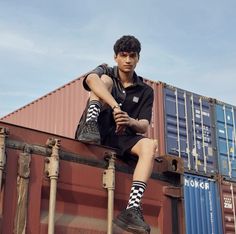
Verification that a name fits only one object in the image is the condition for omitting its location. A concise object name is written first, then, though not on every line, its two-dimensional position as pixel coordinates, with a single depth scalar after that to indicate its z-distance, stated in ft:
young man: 9.83
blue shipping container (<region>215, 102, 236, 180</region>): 41.37
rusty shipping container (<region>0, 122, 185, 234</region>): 8.30
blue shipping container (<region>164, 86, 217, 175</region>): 38.73
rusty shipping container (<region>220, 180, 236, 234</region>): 38.09
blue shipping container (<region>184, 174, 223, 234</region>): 35.42
